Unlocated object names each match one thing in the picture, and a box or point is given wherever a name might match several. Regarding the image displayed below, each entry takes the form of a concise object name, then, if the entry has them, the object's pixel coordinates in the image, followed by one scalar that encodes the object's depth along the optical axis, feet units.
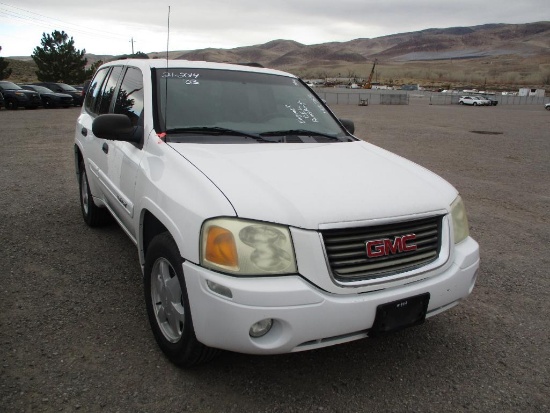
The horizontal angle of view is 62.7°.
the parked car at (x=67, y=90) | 91.04
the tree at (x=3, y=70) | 126.41
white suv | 6.93
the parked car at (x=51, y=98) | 83.41
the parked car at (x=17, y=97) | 76.33
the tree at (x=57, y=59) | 148.46
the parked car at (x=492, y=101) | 163.27
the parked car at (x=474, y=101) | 159.94
